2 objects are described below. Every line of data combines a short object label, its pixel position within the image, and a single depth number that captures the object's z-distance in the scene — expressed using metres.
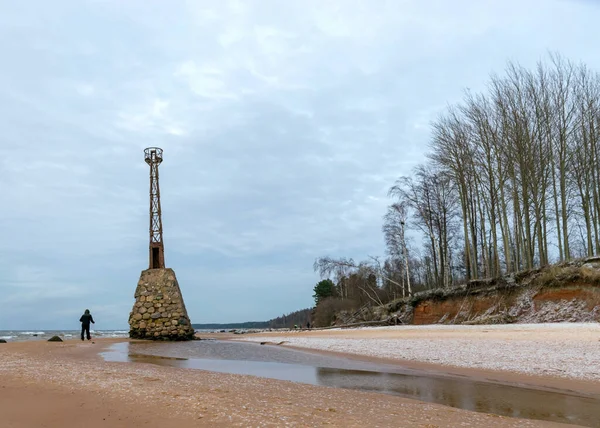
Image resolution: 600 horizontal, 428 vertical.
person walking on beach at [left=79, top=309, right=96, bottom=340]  24.30
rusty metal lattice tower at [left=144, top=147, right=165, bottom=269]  26.38
